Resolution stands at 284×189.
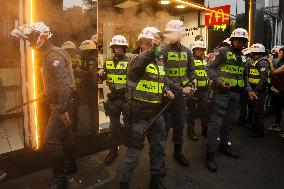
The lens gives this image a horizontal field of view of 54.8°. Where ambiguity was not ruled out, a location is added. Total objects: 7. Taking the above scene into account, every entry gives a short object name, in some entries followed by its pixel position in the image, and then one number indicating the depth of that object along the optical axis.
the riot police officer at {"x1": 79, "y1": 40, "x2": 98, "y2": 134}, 5.49
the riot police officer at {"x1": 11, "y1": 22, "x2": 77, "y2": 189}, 3.81
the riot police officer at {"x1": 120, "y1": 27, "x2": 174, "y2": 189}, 3.53
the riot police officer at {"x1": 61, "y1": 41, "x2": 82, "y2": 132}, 5.04
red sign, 8.99
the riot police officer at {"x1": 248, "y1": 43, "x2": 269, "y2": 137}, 6.52
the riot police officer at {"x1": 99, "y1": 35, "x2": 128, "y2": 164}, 5.09
